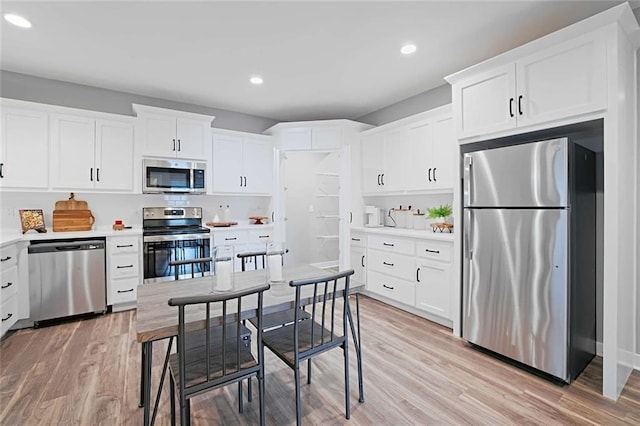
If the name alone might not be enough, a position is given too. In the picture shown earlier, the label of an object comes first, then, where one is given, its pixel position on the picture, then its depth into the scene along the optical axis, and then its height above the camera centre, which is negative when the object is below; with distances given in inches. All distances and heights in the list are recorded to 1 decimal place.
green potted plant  140.5 -2.2
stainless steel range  152.3 -14.0
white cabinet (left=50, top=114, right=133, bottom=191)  141.6 +27.5
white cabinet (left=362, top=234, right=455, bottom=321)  128.3 -27.9
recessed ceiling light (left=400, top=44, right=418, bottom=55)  115.9 +60.4
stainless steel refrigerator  87.0 -13.0
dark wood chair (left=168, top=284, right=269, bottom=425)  54.9 -31.3
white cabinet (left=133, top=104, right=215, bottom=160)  158.2 +41.5
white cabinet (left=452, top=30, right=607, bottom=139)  84.1 +37.1
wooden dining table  56.3 -19.8
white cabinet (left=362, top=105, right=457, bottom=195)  140.5 +27.9
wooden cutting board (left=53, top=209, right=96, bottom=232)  145.7 -4.0
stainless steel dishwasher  128.1 -28.0
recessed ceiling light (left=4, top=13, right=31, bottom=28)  98.1 +61.3
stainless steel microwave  159.3 +18.3
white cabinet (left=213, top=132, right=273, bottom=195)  180.5 +28.2
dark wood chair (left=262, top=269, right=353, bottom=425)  68.1 -31.1
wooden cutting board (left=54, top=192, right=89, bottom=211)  149.9 +3.7
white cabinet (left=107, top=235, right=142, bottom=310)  144.4 -26.7
